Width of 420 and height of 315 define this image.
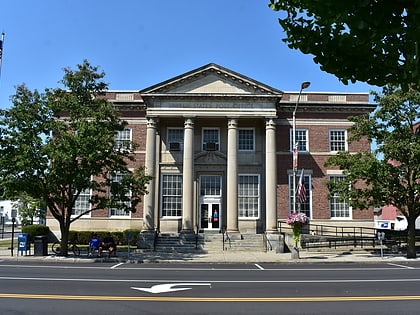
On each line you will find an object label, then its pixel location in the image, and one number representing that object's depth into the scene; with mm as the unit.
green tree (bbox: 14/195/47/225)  33088
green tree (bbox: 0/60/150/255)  21641
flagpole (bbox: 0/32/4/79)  22453
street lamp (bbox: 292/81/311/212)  24453
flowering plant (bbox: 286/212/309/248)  23938
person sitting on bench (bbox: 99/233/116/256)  23042
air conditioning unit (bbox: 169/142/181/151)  33094
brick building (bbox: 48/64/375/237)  30656
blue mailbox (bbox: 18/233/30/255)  23594
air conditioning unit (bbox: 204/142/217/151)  33094
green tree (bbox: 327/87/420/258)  23547
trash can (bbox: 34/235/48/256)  24016
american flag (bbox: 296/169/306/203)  24272
